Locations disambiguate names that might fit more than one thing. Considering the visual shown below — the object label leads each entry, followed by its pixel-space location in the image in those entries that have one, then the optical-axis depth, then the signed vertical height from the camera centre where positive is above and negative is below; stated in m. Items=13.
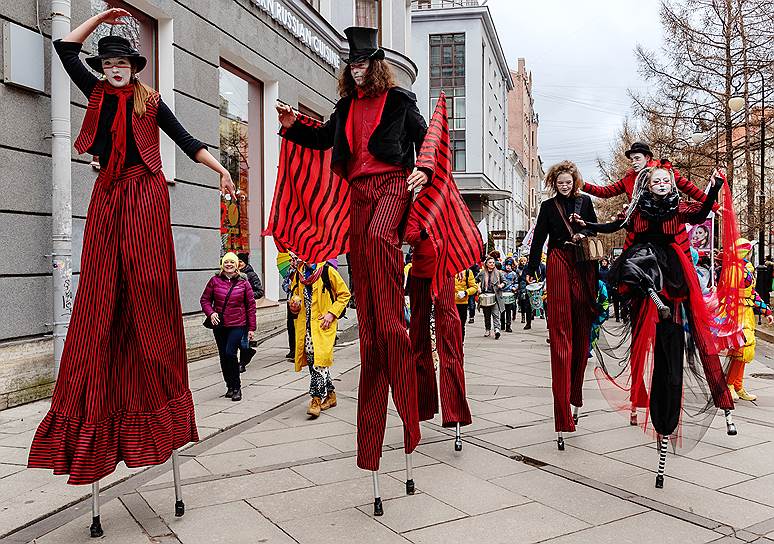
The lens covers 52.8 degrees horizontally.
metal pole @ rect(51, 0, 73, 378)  7.39 +0.58
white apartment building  41.72 +10.18
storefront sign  13.27 +4.42
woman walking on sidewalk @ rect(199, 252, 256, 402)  8.09 -0.48
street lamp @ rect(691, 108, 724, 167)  23.19 +4.01
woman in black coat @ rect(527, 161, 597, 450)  5.59 -0.21
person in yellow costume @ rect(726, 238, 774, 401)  7.39 -0.76
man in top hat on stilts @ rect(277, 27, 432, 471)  4.19 +0.27
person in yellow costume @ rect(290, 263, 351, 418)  7.07 -0.57
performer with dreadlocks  4.82 -0.36
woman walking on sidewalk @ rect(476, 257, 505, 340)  15.13 -0.63
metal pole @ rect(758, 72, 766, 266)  18.92 +1.47
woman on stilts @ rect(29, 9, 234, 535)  3.78 -0.19
